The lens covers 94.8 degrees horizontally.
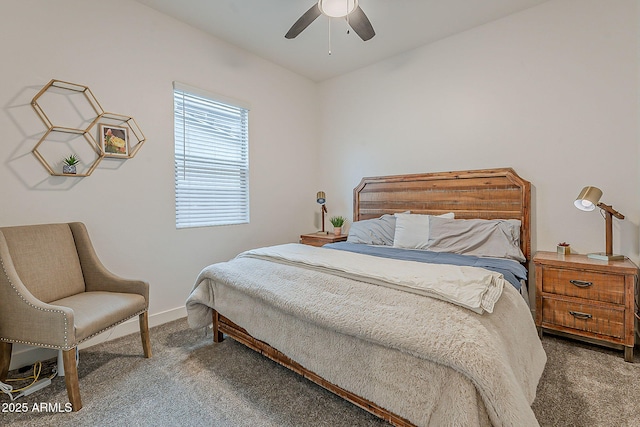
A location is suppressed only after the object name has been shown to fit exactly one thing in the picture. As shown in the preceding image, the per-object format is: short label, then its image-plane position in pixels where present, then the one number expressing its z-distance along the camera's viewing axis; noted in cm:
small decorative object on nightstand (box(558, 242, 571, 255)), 251
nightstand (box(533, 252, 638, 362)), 207
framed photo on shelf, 243
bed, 108
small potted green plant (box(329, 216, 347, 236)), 399
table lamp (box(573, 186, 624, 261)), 228
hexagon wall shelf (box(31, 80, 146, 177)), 214
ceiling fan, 210
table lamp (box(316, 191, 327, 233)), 409
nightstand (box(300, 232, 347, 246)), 377
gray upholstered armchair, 163
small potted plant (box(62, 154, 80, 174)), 223
